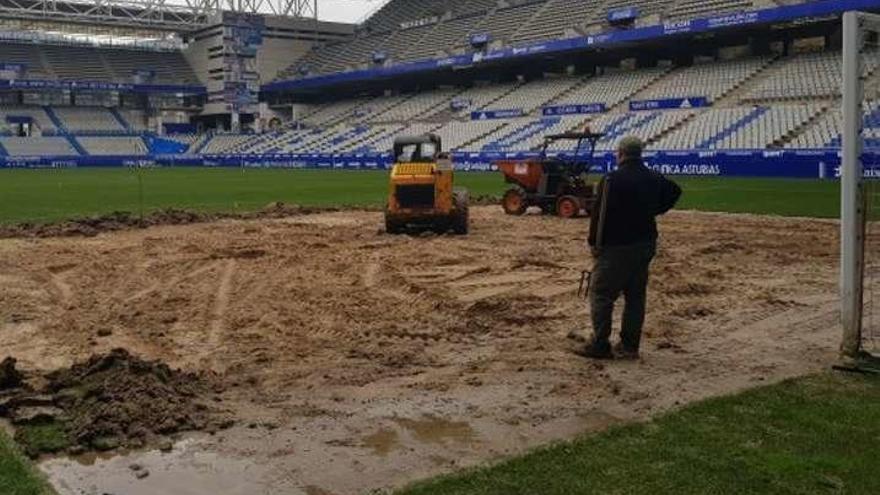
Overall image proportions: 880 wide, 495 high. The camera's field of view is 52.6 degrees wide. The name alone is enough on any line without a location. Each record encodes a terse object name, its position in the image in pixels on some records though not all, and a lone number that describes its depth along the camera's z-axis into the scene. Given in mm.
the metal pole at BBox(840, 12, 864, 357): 7379
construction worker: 8070
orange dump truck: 21938
